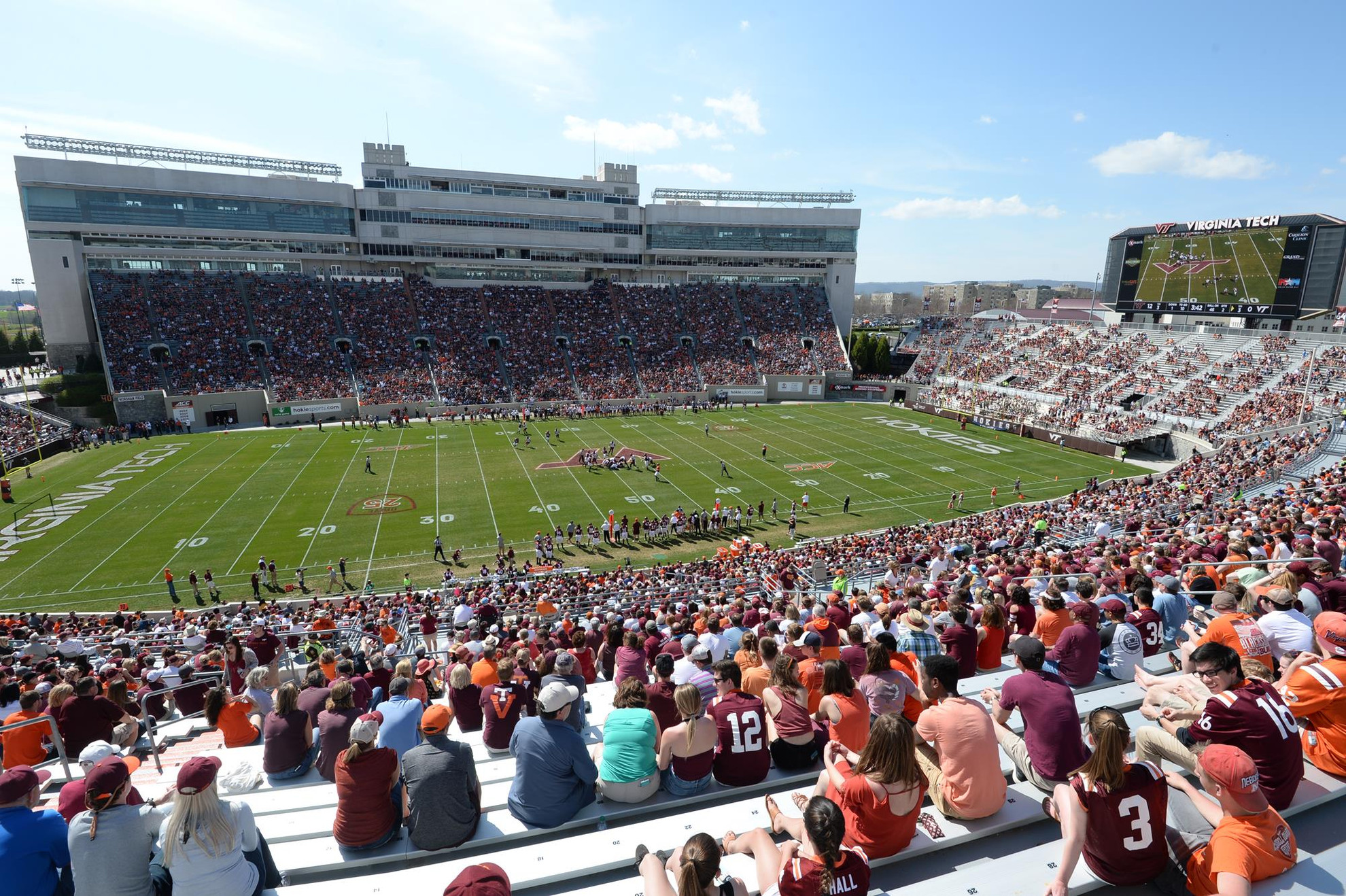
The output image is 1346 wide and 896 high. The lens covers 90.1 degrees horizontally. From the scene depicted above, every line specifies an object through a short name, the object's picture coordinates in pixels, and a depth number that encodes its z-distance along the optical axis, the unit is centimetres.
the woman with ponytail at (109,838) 376
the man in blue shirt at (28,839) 371
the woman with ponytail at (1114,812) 364
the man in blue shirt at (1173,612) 829
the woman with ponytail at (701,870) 306
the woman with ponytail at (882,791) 390
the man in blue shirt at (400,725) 563
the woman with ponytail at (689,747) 489
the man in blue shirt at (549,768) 484
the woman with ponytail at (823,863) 326
